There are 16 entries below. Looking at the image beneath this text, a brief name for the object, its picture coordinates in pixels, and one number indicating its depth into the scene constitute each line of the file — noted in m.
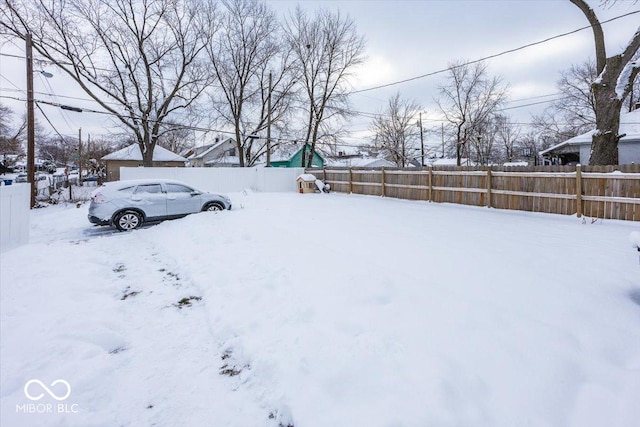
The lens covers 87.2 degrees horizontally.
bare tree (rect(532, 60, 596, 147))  31.67
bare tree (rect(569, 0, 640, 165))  9.17
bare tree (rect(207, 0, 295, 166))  25.19
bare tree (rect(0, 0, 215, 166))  19.36
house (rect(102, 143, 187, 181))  34.94
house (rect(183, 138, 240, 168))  44.95
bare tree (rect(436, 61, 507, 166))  31.61
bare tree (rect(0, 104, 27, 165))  33.96
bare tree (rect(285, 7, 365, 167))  25.52
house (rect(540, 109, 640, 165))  14.95
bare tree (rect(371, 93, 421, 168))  36.47
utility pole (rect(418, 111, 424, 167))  35.66
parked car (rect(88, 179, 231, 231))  9.26
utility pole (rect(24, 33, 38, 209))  13.68
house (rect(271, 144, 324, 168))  35.44
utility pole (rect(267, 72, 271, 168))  24.16
